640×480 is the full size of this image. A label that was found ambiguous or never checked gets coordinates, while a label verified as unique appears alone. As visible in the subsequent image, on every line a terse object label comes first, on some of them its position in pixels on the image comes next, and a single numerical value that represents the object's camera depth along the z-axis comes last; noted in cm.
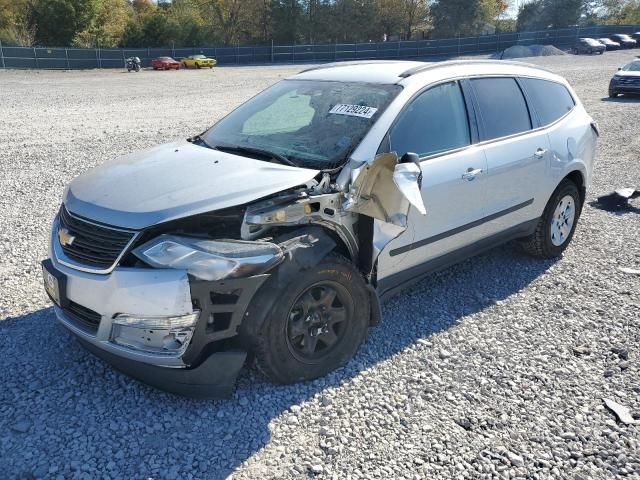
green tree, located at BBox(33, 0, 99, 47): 5219
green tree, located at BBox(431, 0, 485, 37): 6344
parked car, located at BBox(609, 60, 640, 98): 1873
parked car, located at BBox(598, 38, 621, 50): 5231
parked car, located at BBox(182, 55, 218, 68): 4512
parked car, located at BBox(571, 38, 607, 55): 4884
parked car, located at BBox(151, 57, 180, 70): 4378
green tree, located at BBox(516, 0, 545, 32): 6569
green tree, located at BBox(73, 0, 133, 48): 5384
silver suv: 289
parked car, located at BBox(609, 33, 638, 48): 5363
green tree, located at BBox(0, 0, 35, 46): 5028
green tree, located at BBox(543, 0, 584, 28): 6391
